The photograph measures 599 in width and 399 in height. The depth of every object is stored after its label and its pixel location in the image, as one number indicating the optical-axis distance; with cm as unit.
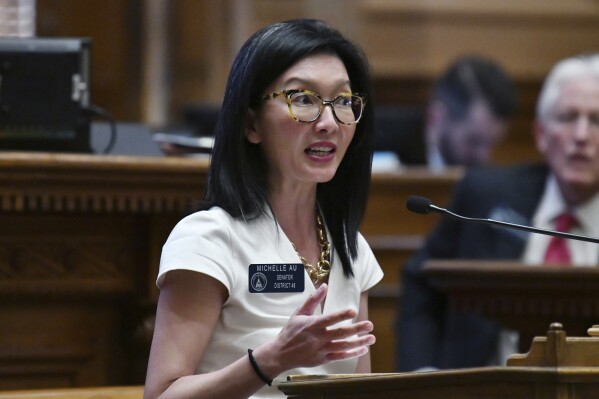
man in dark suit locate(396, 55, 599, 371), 825
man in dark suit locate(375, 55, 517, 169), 1239
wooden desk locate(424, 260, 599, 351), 718
